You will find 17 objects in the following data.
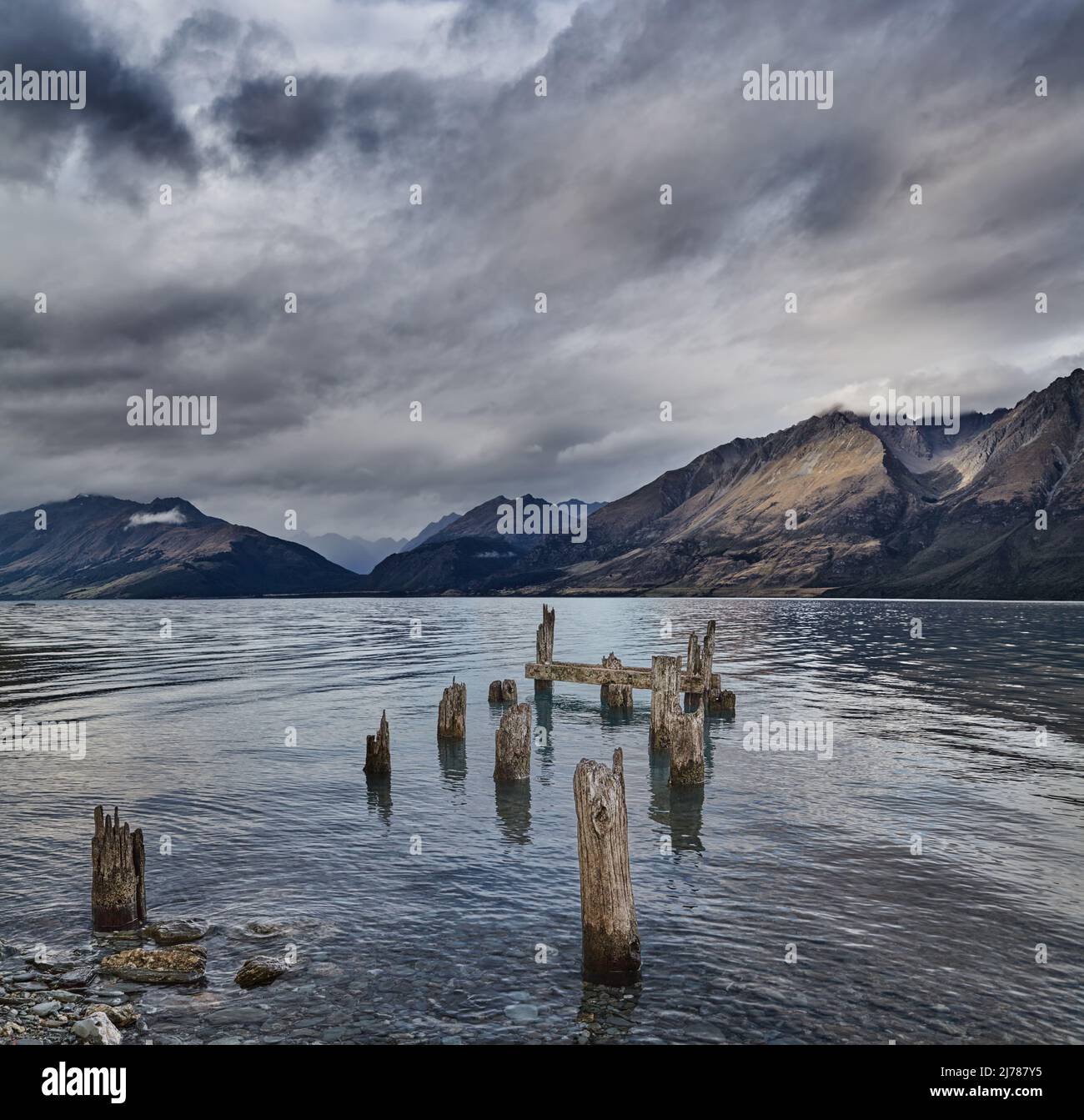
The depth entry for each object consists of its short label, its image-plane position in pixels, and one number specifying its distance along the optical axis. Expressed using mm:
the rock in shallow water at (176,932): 12117
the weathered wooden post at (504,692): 39406
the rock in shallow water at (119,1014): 9523
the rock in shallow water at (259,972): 10648
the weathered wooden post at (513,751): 22578
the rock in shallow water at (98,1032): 8984
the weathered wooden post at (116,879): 12602
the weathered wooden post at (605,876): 10703
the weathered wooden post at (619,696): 37406
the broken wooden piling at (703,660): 35562
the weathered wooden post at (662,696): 26297
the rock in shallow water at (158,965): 10719
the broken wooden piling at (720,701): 36438
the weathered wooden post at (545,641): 43406
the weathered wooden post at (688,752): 22203
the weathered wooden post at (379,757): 23109
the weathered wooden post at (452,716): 28641
